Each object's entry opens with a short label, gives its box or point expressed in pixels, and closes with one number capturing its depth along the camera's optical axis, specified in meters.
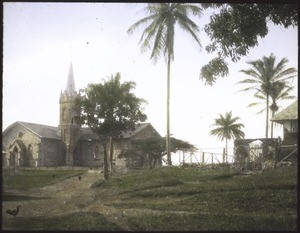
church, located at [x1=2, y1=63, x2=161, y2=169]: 50.09
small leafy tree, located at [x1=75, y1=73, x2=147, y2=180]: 30.70
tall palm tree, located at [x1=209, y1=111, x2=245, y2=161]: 61.88
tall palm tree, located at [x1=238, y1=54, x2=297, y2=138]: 39.06
